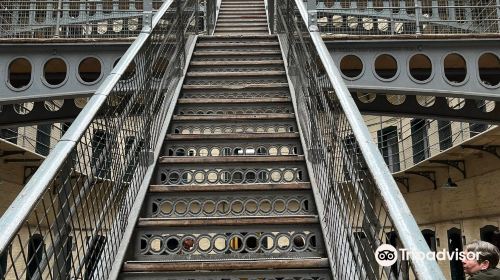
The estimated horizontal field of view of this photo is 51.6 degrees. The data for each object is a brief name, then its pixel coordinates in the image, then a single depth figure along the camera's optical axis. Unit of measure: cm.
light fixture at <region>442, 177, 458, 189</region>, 1472
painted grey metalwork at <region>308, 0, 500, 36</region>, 956
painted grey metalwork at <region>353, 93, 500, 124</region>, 877
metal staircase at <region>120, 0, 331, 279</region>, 325
